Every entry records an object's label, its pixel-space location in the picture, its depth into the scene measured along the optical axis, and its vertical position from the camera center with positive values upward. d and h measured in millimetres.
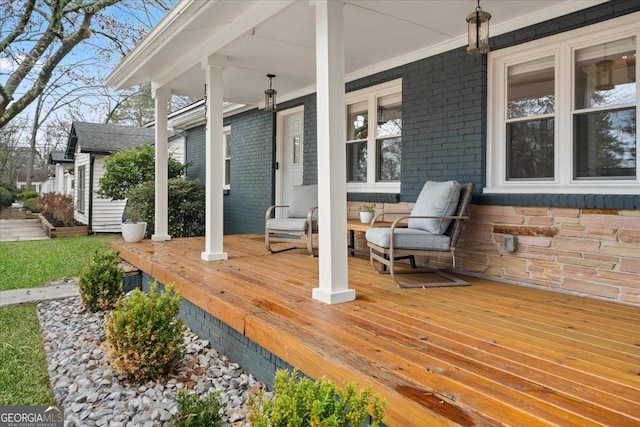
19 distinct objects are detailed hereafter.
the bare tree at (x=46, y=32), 8305 +3680
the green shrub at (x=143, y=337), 2742 -845
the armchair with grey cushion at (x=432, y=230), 3498 -183
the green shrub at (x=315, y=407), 1207 -583
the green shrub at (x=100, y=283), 4426 -779
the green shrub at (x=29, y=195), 21288 +731
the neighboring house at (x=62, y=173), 15667 +1584
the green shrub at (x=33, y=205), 19062 +196
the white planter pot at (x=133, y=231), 6273 -323
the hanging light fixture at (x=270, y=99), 5688 +1488
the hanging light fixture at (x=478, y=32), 3143 +1334
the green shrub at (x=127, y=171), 9500 +861
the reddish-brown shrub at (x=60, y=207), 12000 +66
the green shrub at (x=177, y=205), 8367 +87
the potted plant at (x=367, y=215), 4715 -63
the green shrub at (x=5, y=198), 19297 +520
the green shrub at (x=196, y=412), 2090 -1020
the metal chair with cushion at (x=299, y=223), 4930 -159
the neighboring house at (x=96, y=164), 11273 +1306
